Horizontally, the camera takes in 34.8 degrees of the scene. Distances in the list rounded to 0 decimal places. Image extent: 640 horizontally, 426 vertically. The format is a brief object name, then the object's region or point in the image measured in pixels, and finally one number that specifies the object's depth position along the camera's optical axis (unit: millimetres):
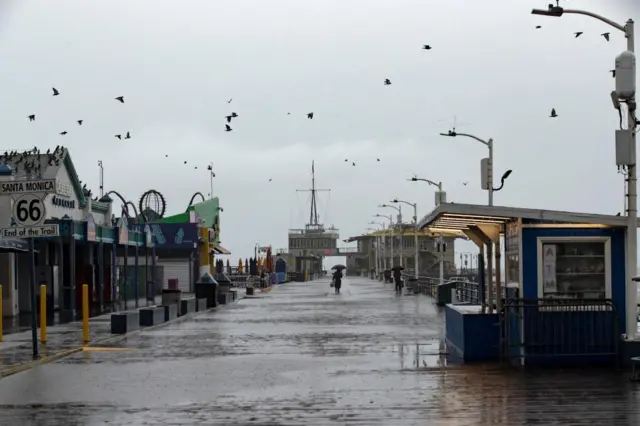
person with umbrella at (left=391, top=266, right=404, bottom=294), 58706
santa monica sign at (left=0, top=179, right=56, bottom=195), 18359
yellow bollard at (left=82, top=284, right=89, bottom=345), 22453
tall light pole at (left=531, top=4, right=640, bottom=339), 15695
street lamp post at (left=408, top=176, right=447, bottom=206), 47522
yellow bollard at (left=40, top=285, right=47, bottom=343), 21994
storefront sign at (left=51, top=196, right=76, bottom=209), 39028
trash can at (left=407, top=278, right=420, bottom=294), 57547
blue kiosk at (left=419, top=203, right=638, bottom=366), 15852
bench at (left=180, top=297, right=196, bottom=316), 35519
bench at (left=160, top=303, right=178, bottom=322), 30781
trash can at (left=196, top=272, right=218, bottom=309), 43031
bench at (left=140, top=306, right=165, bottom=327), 28156
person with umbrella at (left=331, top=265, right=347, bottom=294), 60316
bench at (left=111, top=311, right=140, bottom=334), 24984
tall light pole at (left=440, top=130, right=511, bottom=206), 29828
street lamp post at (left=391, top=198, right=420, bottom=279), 68462
